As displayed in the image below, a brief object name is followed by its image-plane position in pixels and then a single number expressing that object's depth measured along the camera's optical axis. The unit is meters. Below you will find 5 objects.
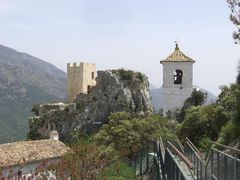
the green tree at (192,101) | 49.69
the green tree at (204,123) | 32.53
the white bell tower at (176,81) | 52.09
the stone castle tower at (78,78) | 69.69
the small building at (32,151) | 36.00
